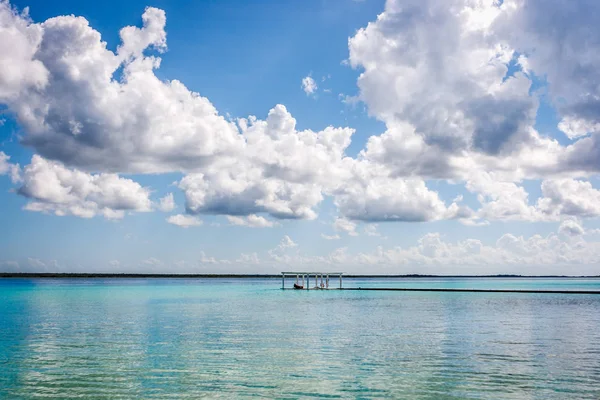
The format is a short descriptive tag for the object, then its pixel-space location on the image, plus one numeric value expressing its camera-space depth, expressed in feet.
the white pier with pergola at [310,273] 363.76
